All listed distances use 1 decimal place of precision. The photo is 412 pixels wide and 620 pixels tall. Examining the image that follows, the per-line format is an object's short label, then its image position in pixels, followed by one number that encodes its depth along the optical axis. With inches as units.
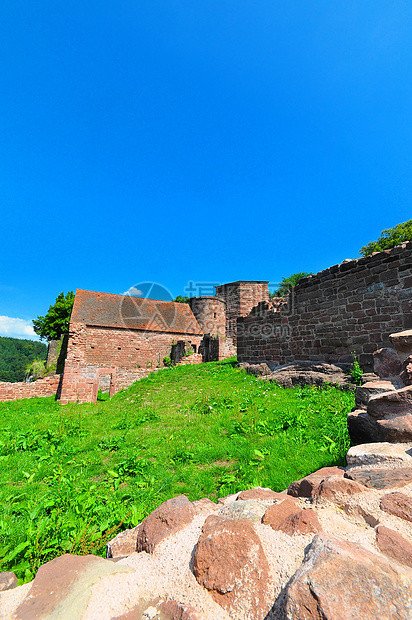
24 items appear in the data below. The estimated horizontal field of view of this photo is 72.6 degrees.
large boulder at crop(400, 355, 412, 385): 108.5
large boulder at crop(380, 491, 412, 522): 59.8
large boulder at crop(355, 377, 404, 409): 115.2
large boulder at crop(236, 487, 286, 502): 82.9
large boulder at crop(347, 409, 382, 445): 109.2
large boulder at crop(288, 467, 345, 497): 81.2
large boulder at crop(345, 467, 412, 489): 71.2
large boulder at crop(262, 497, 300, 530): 62.9
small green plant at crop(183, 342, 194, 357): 1026.1
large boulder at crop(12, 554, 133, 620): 49.4
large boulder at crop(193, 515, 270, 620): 46.6
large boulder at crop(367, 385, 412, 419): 97.0
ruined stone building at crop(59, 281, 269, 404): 959.0
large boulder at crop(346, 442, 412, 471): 81.4
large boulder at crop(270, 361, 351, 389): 313.1
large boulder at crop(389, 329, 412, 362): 123.1
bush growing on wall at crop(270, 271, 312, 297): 2051.7
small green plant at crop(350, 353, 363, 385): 300.1
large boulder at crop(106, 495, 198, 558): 70.6
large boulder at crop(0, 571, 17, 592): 63.9
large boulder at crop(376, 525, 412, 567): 48.6
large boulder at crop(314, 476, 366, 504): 70.6
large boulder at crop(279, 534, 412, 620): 36.6
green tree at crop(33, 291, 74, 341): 1521.9
